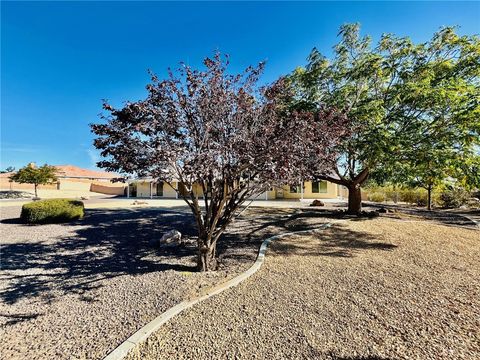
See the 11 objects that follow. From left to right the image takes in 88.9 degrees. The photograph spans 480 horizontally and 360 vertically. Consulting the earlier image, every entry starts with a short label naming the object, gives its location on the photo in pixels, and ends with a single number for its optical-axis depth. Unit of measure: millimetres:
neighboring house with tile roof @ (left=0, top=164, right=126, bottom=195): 39625
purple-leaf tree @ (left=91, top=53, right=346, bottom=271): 4324
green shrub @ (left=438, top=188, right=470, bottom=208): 19906
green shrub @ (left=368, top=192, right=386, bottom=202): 28100
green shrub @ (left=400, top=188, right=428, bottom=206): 22936
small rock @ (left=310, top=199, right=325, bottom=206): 19688
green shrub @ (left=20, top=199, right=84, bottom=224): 9367
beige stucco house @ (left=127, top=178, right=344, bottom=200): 28738
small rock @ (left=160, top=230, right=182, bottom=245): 7234
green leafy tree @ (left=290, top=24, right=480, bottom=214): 7941
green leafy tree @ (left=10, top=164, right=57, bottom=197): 23531
